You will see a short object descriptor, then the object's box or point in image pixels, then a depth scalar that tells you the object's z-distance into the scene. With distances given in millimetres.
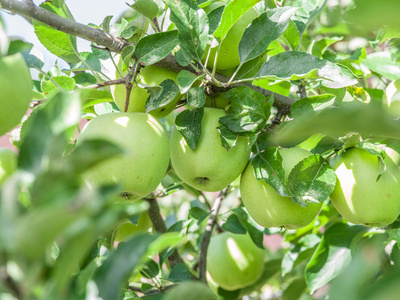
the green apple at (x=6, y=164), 752
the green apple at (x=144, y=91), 967
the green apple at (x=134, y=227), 1431
